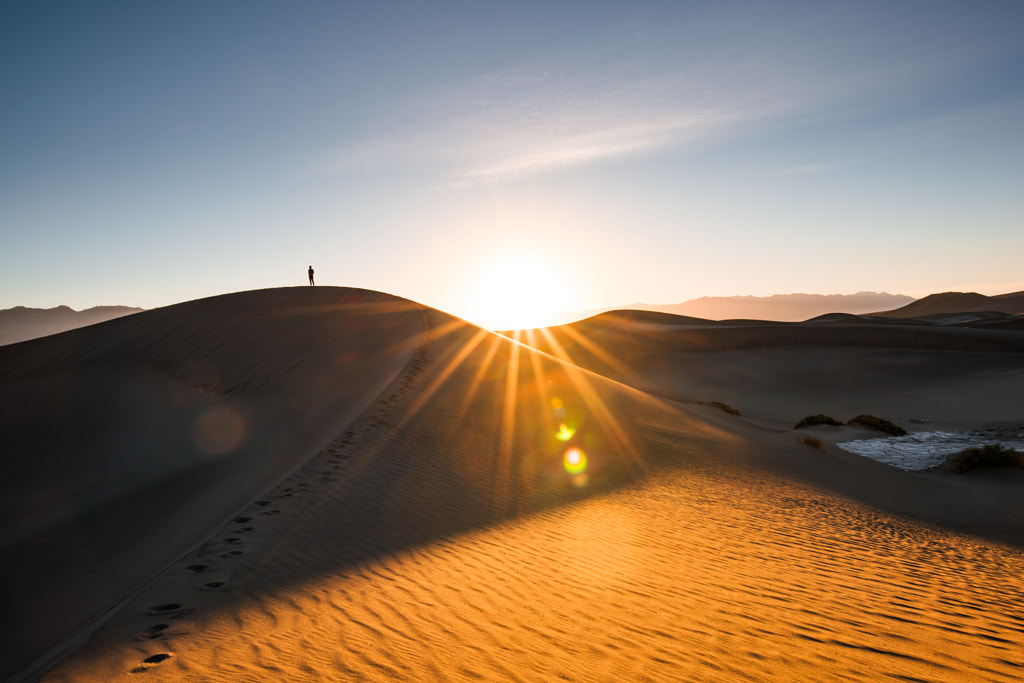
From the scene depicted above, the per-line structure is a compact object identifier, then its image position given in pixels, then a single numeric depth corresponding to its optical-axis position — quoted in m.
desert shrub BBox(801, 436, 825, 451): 14.40
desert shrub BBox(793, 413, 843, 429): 20.09
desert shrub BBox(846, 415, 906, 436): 18.48
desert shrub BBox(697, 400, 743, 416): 21.72
